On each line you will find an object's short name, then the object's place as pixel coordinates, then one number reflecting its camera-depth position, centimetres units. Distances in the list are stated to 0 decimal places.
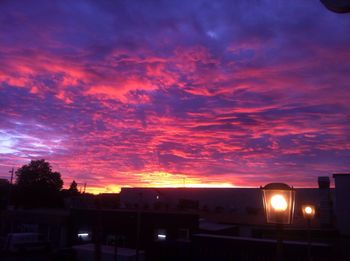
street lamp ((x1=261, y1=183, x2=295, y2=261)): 635
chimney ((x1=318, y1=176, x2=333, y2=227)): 3649
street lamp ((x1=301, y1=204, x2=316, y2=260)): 1465
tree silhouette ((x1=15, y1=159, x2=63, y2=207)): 8351
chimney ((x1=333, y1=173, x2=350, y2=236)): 2948
